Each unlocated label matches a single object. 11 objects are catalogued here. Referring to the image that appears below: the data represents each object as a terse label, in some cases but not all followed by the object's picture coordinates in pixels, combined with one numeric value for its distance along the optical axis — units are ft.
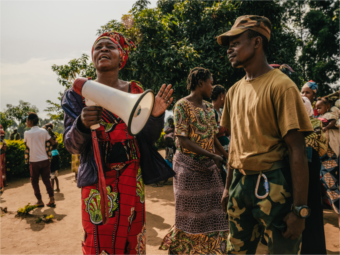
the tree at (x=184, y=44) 24.04
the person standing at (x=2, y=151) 23.87
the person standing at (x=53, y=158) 22.50
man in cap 4.78
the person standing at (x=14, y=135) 36.70
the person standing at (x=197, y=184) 9.38
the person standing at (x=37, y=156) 18.79
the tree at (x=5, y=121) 86.79
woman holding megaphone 5.40
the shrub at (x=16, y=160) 31.37
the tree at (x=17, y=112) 93.05
